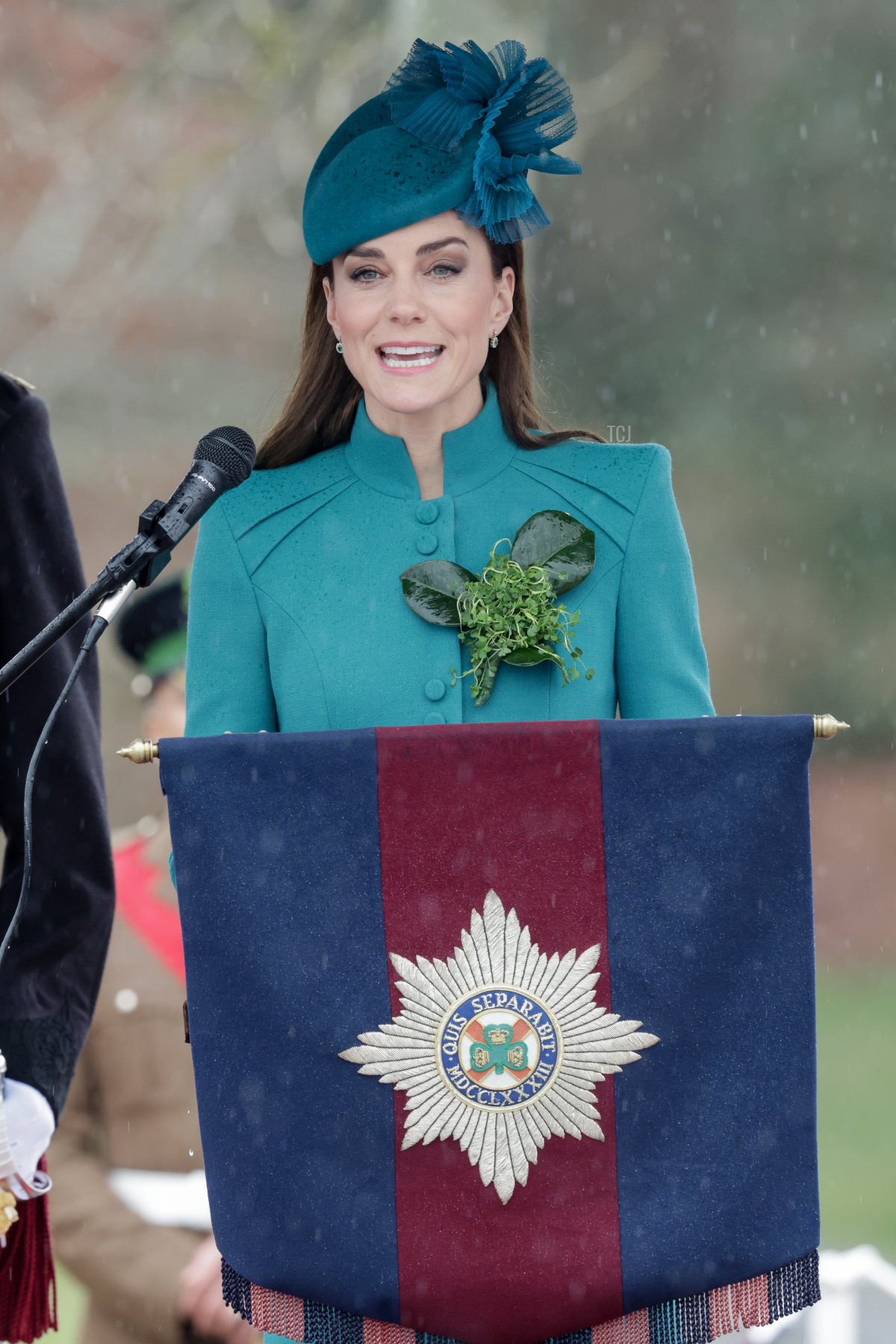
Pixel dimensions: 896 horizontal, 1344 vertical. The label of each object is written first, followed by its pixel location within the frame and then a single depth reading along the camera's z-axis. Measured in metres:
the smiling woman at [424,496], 9.96
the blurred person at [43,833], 9.91
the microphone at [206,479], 9.62
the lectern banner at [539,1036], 9.80
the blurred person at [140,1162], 11.59
